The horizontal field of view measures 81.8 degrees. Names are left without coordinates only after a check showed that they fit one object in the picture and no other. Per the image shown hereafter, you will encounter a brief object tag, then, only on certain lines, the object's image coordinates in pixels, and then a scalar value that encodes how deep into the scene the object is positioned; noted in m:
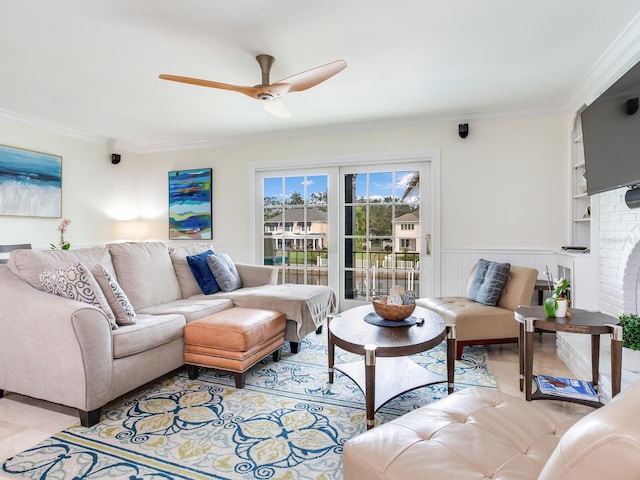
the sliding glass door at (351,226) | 4.30
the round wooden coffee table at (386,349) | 1.88
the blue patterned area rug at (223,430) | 1.61
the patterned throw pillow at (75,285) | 2.11
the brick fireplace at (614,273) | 2.38
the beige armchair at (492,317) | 2.93
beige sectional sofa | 1.95
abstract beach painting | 3.96
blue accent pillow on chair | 3.18
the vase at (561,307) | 2.23
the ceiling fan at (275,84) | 2.31
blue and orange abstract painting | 5.16
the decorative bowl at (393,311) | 2.31
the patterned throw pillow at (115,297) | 2.31
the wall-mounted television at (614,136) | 2.01
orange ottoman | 2.42
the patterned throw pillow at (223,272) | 3.44
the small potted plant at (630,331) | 2.07
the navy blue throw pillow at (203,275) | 3.40
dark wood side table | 2.02
